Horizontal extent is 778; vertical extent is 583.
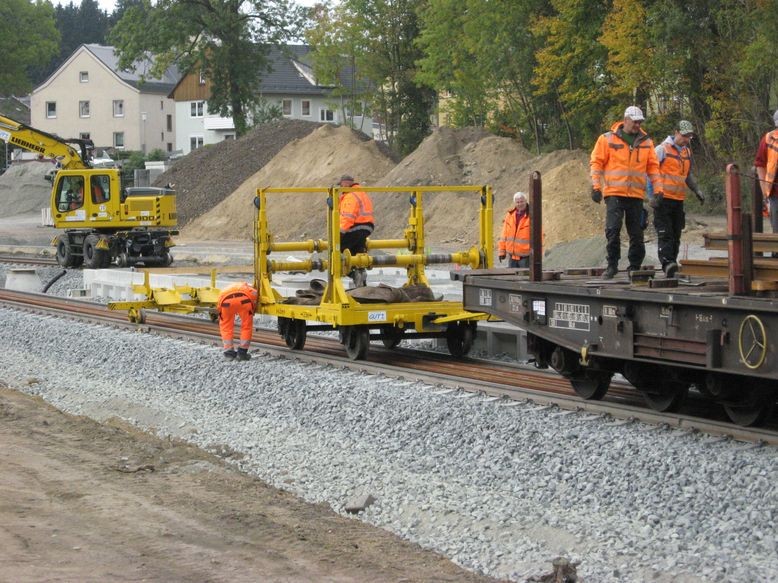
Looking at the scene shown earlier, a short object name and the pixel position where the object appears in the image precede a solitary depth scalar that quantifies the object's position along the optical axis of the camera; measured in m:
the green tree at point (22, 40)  97.94
